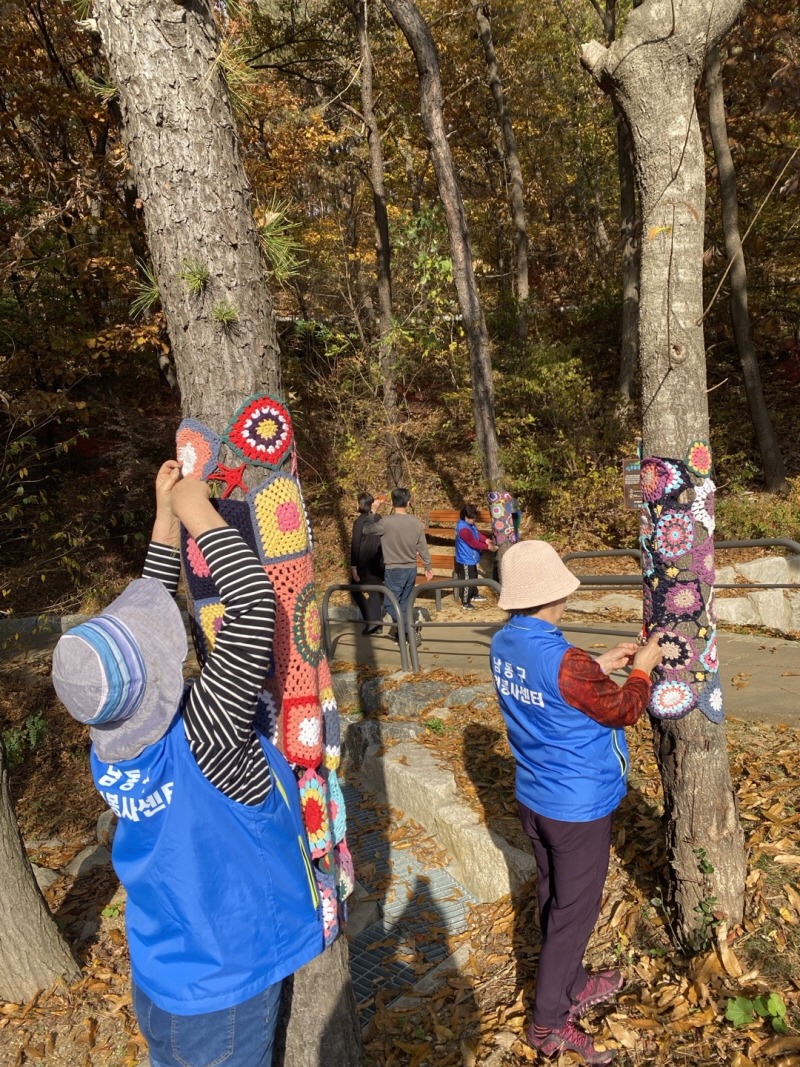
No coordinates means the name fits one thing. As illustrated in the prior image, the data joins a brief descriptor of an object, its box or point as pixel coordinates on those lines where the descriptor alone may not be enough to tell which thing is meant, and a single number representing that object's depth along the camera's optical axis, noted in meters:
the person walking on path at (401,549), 8.52
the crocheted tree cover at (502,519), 9.98
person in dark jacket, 9.25
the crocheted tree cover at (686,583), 3.15
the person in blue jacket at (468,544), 10.73
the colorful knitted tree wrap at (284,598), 2.37
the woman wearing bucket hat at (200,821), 1.71
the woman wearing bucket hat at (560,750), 2.61
